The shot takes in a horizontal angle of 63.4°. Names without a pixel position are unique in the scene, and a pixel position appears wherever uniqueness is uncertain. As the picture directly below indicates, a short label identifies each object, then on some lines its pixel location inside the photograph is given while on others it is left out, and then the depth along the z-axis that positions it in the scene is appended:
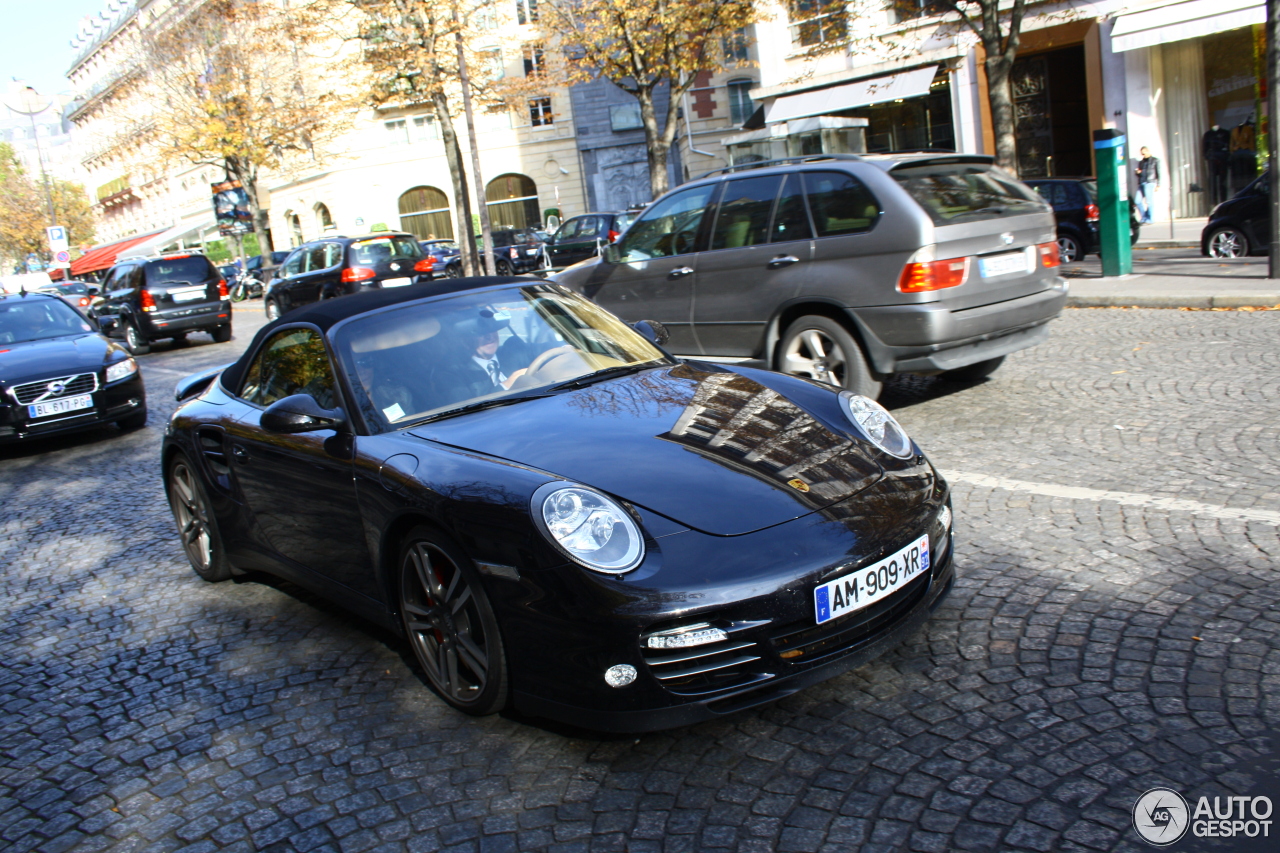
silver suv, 6.61
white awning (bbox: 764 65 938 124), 25.22
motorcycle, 35.16
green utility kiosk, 12.42
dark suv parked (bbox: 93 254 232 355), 19.64
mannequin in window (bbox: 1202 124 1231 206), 20.80
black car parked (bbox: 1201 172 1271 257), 12.98
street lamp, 38.41
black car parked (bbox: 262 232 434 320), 19.47
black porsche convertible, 2.85
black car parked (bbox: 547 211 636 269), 26.11
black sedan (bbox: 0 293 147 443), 9.67
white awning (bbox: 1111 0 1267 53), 19.11
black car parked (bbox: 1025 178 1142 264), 15.73
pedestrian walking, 20.47
